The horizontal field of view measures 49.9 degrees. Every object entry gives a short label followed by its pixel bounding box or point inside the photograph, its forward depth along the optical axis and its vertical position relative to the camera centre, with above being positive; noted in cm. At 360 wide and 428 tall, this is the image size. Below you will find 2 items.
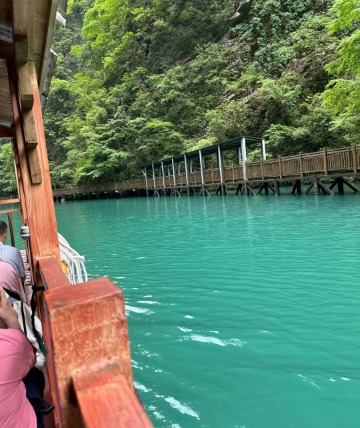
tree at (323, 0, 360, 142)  1435 +416
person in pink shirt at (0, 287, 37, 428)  139 -68
